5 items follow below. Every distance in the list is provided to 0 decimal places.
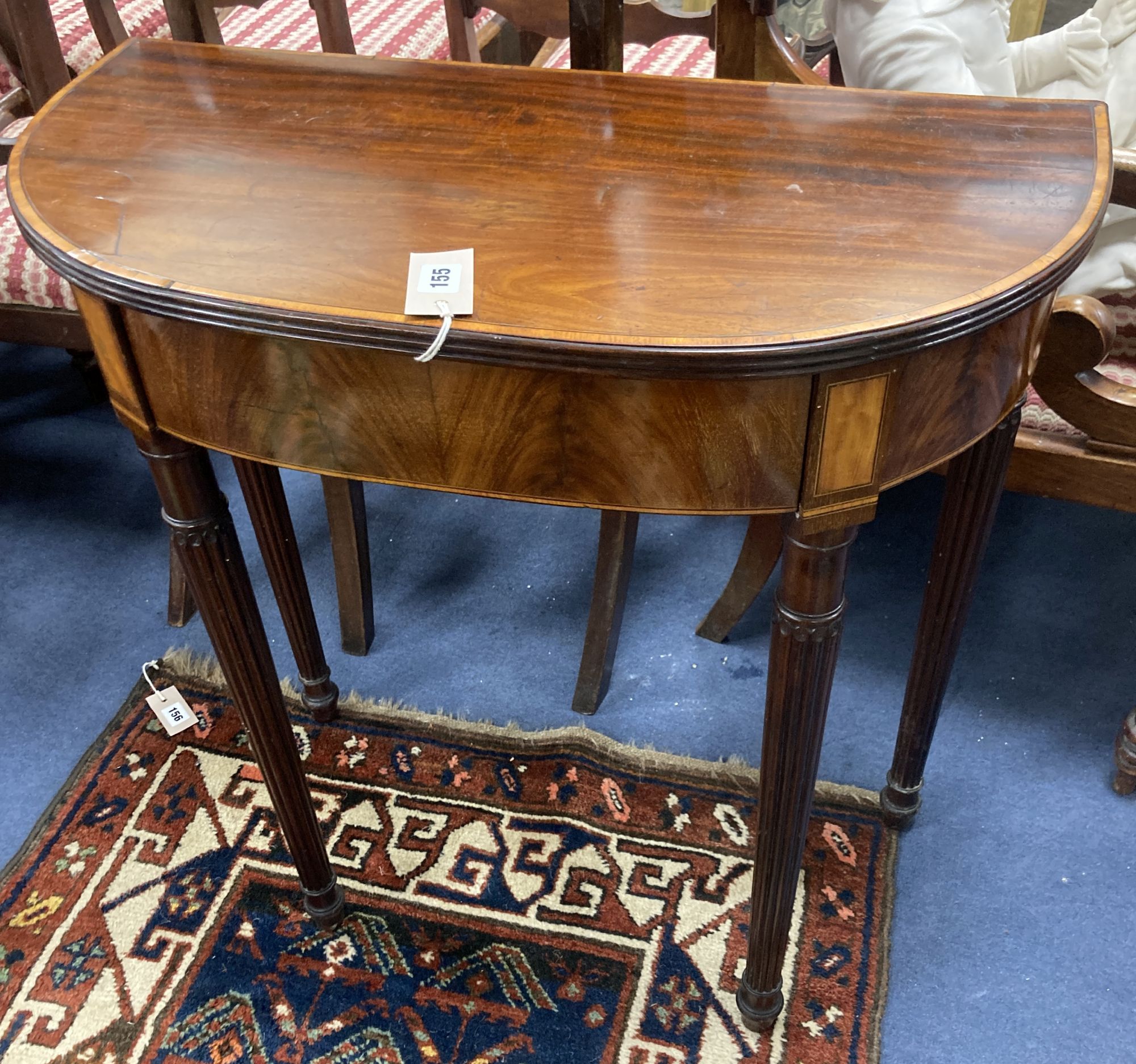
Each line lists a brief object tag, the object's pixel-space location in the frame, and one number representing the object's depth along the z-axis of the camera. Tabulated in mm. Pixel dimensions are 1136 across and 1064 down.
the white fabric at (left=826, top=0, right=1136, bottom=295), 1202
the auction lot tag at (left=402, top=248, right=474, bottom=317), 700
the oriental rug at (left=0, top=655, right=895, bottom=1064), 1153
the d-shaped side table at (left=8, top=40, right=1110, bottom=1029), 696
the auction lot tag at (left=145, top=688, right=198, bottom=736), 1482
